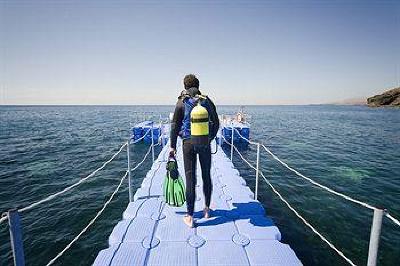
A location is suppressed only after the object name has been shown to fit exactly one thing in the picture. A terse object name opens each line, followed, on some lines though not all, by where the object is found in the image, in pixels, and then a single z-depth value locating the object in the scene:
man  3.60
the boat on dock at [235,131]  17.78
